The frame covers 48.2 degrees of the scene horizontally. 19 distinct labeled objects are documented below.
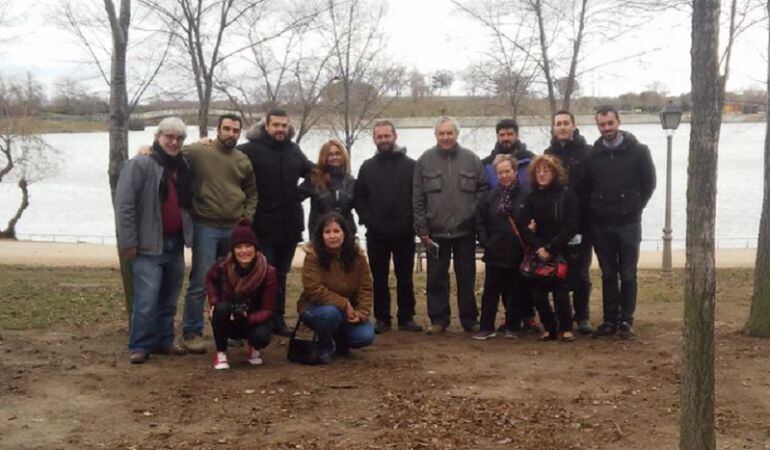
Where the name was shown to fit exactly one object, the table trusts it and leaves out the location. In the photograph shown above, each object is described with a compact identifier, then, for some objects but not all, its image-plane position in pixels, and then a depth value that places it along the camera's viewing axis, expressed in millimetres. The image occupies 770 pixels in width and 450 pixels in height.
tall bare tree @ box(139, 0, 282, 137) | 15125
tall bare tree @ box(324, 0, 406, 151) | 20781
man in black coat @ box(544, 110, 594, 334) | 7230
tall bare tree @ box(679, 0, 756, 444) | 3553
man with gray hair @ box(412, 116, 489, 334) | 7363
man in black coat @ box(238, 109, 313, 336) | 7102
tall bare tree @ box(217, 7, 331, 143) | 19234
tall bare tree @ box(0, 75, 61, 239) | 36281
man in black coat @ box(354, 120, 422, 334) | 7484
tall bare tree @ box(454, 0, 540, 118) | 18516
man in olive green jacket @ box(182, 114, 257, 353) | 6691
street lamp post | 14562
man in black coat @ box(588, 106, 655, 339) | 7051
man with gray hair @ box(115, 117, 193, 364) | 6285
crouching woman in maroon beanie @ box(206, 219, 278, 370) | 6156
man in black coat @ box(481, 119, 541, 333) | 7371
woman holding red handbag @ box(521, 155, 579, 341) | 6926
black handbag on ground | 6371
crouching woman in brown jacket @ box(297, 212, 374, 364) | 6371
